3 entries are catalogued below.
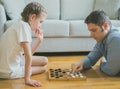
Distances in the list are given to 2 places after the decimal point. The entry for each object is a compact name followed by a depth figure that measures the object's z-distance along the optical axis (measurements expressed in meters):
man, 1.58
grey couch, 2.17
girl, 1.49
